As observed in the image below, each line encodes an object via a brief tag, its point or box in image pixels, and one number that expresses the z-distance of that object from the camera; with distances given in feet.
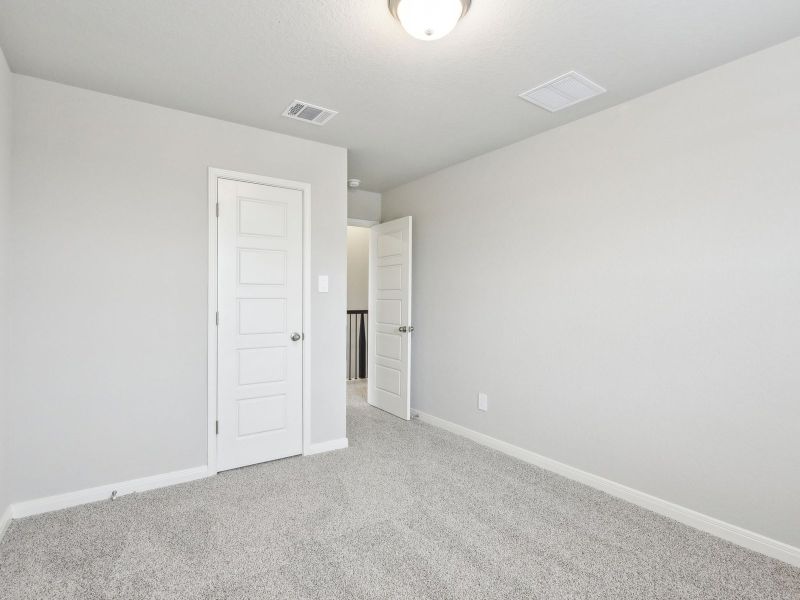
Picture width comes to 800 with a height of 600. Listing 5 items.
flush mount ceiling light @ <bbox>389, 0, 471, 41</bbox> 5.51
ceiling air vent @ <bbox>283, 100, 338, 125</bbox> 9.01
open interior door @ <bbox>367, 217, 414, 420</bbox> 13.99
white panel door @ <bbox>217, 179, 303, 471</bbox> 9.91
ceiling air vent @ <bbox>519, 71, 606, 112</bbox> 7.86
